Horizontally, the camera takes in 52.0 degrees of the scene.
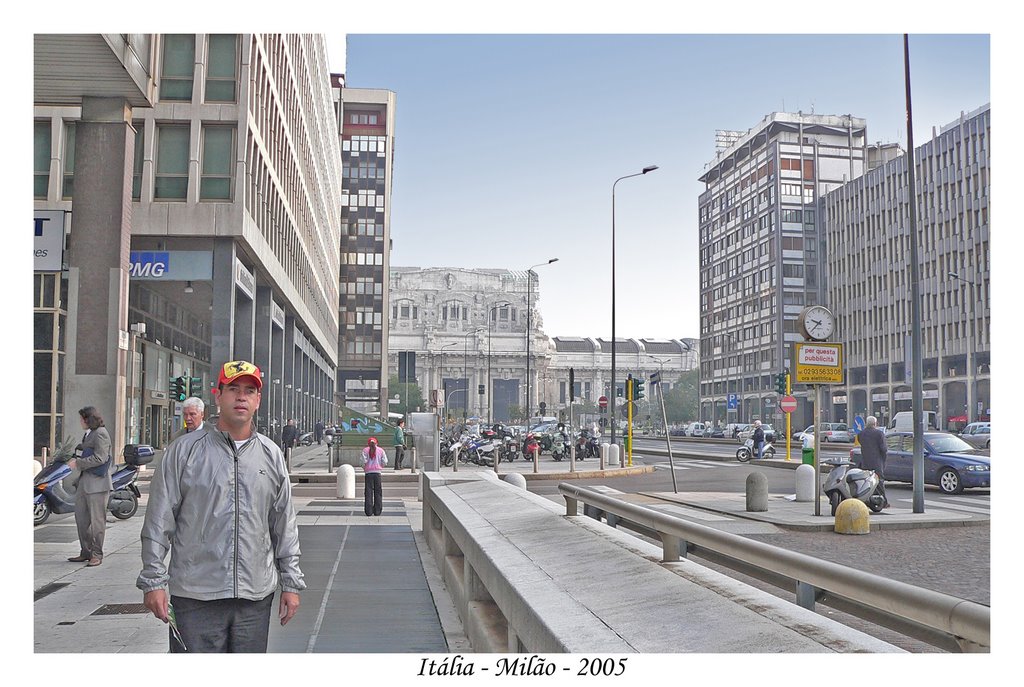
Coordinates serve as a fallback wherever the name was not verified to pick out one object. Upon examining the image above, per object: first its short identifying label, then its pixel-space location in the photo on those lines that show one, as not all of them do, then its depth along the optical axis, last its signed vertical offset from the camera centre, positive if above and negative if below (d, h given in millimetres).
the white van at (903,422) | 49344 -1060
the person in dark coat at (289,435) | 38281 -1460
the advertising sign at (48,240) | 17688 +2624
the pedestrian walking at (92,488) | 10992 -1002
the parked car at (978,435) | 41328 -1416
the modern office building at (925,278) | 66062 +9041
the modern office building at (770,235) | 96562 +15745
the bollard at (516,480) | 16930 -1351
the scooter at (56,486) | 14859 -1321
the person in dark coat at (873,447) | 19016 -864
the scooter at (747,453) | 37406 -1941
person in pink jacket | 17641 -1432
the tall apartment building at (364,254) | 104375 +14241
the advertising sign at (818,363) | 15852 +553
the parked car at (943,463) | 21984 -1344
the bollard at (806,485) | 19359 -1589
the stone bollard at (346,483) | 22016 -1841
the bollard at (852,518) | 14484 -1649
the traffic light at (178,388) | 29156 +176
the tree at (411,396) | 119200 +10
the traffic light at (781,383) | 38616 +566
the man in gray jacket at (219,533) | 4328 -578
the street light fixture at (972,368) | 65375 +2026
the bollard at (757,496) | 17609 -1634
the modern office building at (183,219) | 20609 +4748
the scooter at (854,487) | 16859 -1414
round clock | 17625 +1282
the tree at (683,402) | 129625 -490
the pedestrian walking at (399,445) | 32062 -1507
